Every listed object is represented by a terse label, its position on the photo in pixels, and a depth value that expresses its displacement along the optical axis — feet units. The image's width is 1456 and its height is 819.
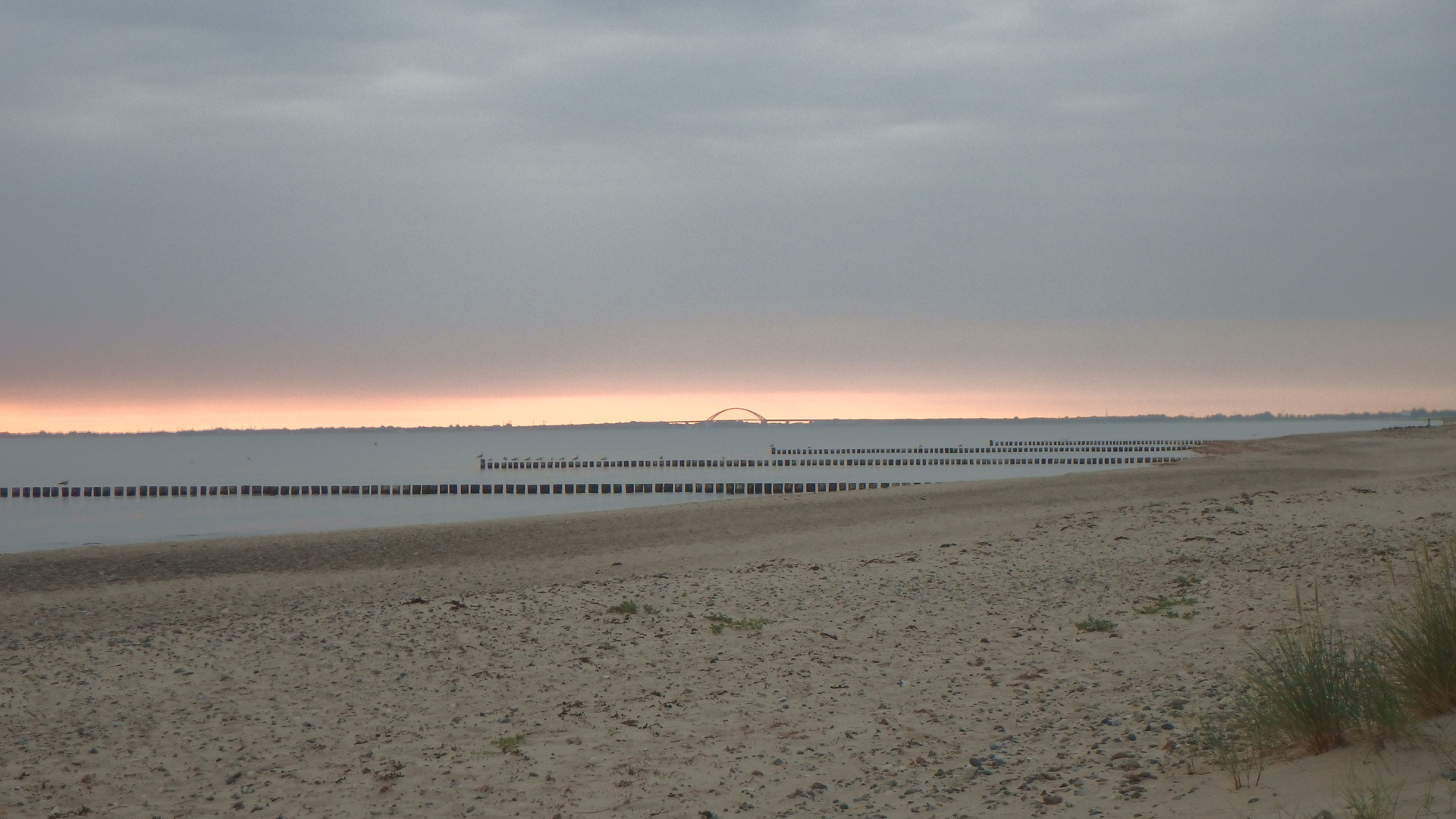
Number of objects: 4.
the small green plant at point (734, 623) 35.29
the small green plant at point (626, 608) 38.78
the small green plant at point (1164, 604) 32.68
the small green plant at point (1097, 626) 30.78
